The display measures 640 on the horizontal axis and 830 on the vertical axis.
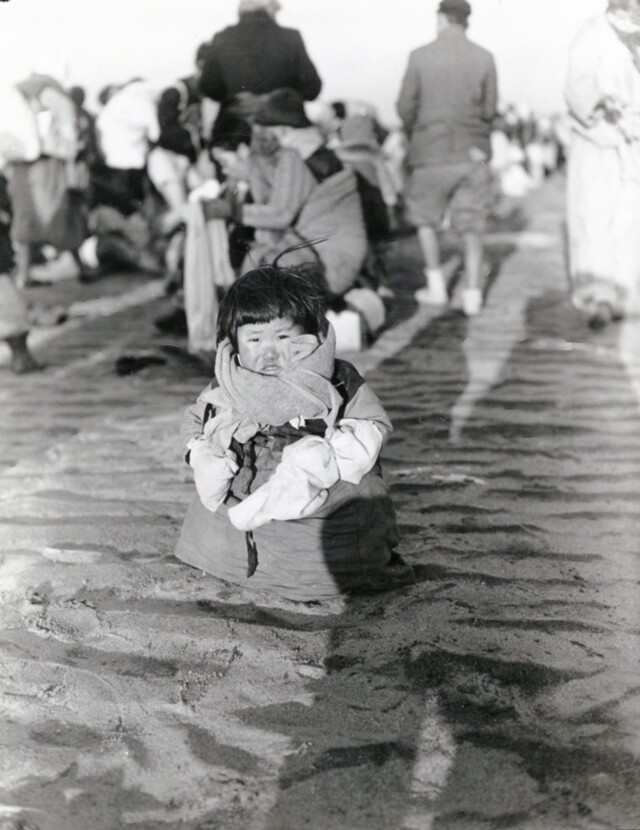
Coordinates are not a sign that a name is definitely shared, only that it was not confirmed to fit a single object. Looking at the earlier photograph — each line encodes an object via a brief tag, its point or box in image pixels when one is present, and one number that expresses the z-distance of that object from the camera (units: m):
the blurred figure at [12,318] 5.93
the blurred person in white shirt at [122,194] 9.88
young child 2.98
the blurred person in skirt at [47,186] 8.68
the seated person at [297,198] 6.40
